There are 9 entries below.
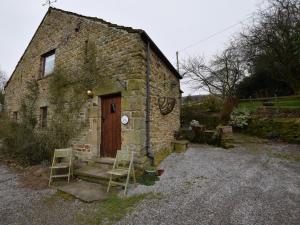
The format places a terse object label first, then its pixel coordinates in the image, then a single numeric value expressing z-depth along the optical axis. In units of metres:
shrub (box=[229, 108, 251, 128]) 8.77
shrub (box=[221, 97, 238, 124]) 9.18
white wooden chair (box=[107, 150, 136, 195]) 4.22
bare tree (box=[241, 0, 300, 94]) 11.48
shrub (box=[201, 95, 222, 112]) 10.78
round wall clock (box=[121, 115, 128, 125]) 5.26
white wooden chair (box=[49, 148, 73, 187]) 5.03
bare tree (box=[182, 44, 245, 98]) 15.72
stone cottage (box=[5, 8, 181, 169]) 5.21
